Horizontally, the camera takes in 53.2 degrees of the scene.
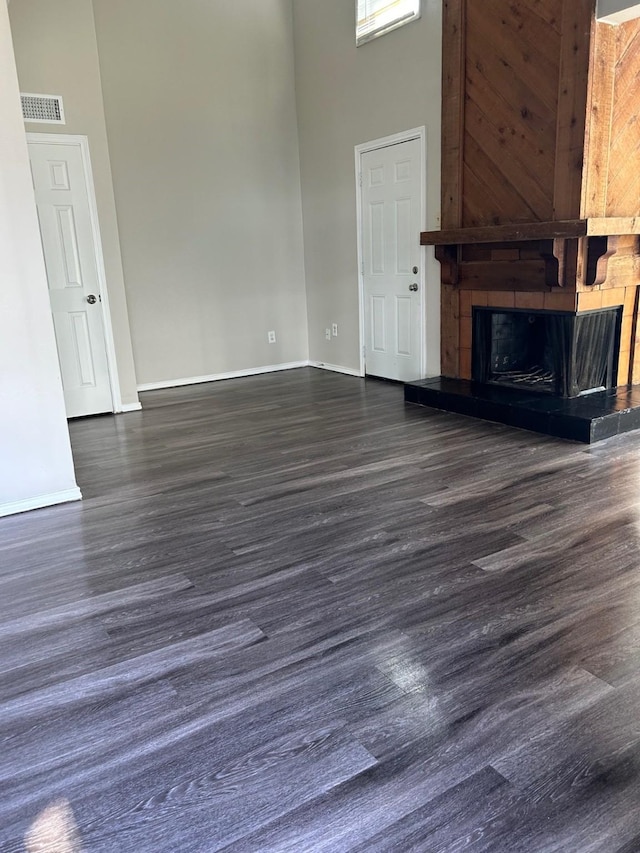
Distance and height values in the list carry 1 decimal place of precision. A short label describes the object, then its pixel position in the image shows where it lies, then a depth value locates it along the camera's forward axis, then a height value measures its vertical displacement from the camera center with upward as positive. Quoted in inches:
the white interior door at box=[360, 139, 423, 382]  213.5 -1.2
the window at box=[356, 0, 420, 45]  198.2 +74.4
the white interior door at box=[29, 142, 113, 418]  197.8 -1.1
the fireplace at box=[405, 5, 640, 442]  154.5 +7.7
